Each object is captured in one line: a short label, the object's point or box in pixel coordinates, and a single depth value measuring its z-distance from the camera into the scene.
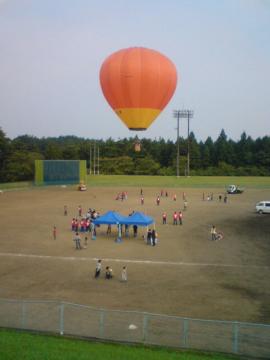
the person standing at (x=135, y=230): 29.97
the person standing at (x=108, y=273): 19.69
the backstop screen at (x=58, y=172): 73.75
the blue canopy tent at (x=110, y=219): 28.48
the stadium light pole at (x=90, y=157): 110.71
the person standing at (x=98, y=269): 19.88
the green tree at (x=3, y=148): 89.94
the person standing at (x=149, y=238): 27.16
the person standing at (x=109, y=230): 30.62
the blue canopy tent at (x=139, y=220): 28.27
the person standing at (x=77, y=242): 25.92
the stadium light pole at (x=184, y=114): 92.31
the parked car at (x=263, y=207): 42.25
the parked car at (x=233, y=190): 62.06
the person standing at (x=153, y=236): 26.88
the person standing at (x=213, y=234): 28.86
